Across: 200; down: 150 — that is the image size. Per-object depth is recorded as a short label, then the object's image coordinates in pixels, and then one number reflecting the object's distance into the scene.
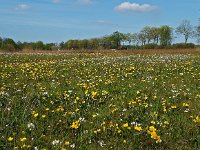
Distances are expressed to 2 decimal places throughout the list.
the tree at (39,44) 121.79
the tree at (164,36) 148.57
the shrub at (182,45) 90.54
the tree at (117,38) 153.75
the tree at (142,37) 149.12
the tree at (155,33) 149.50
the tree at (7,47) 55.05
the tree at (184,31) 121.91
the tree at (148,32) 149.12
